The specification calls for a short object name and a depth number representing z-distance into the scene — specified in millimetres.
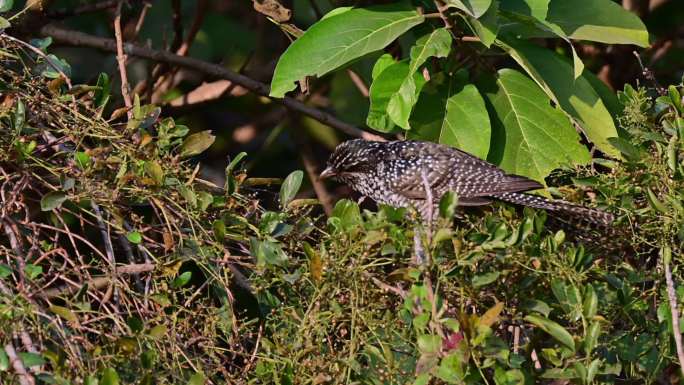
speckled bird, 10227
